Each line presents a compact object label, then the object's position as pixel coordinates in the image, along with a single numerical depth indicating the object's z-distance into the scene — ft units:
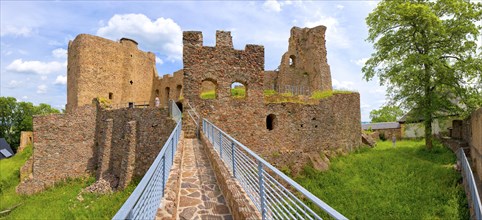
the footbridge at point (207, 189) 11.07
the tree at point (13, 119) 161.27
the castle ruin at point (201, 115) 55.36
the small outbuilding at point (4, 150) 134.51
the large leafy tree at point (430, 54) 58.34
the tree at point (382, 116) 221.46
